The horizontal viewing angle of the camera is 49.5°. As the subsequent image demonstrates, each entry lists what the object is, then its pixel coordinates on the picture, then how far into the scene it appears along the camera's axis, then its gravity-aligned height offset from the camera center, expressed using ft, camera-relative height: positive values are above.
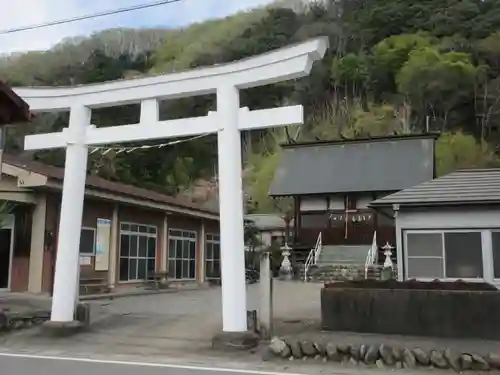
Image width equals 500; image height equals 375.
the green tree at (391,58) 176.65 +67.27
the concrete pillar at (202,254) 88.89 +1.66
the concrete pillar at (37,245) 56.95 +1.92
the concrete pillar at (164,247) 76.64 +2.33
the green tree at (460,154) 131.95 +27.77
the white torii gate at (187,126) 32.32 +8.97
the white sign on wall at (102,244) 63.46 +2.29
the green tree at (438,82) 154.10 +52.33
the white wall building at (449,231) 48.03 +3.11
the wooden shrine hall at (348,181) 96.32 +15.22
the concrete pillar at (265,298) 34.50 -2.11
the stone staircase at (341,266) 77.66 -0.12
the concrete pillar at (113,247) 65.57 +2.02
